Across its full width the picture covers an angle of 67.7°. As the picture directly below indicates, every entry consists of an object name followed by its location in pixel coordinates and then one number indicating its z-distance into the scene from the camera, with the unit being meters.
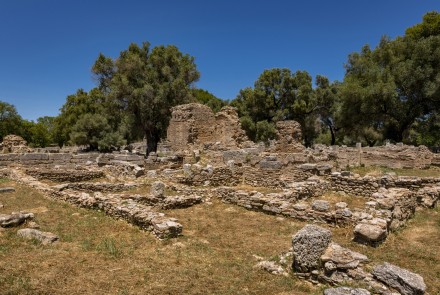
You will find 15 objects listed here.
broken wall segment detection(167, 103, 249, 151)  26.66
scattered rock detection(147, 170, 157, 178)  18.31
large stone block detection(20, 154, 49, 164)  25.28
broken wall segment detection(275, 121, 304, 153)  24.91
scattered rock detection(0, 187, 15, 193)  14.93
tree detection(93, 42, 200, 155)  34.56
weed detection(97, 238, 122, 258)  7.38
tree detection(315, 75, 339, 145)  46.69
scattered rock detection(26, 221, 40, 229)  9.18
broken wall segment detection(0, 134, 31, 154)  30.53
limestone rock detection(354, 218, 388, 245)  7.97
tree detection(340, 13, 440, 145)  32.97
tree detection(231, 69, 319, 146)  46.59
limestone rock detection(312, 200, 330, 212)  10.41
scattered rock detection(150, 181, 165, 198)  13.09
